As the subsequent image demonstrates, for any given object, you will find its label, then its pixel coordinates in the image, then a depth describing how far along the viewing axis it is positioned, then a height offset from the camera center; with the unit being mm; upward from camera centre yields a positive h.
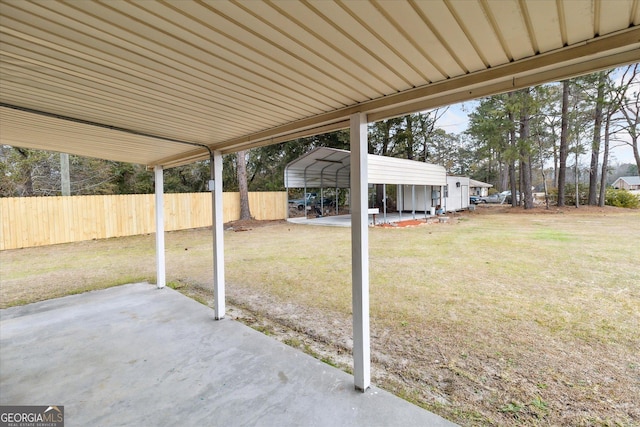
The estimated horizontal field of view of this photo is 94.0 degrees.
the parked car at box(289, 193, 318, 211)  19047 +41
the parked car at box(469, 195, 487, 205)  26656 +10
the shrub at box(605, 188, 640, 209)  15767 -51
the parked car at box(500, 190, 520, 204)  27000 +248
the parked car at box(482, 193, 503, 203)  27612 +88
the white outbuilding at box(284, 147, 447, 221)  11378 +1284
